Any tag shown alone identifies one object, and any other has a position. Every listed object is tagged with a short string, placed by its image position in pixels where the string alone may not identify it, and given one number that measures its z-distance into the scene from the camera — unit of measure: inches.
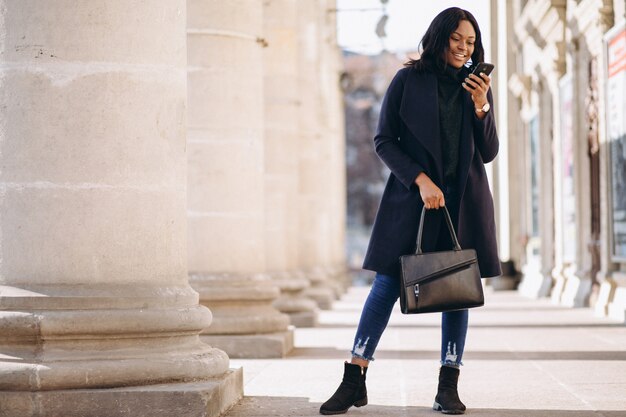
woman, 276.8
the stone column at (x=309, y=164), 901.2
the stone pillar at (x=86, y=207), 260.9
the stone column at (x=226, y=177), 455.2
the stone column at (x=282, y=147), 659.4
